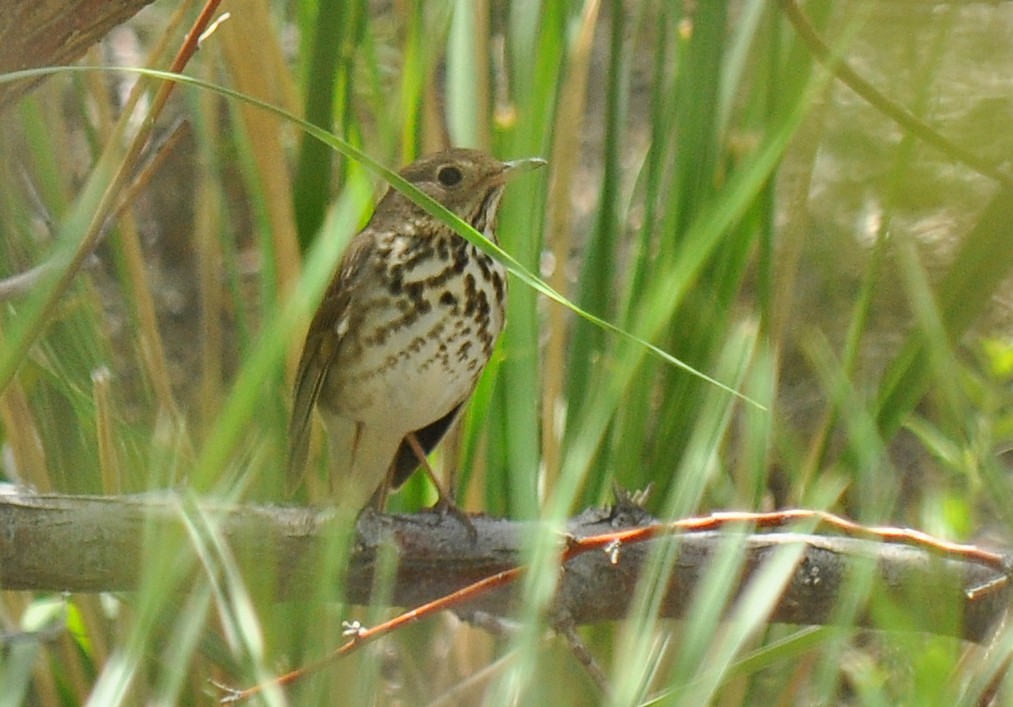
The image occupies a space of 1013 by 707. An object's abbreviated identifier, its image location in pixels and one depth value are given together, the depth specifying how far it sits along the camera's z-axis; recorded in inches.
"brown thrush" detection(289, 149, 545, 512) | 231.3
